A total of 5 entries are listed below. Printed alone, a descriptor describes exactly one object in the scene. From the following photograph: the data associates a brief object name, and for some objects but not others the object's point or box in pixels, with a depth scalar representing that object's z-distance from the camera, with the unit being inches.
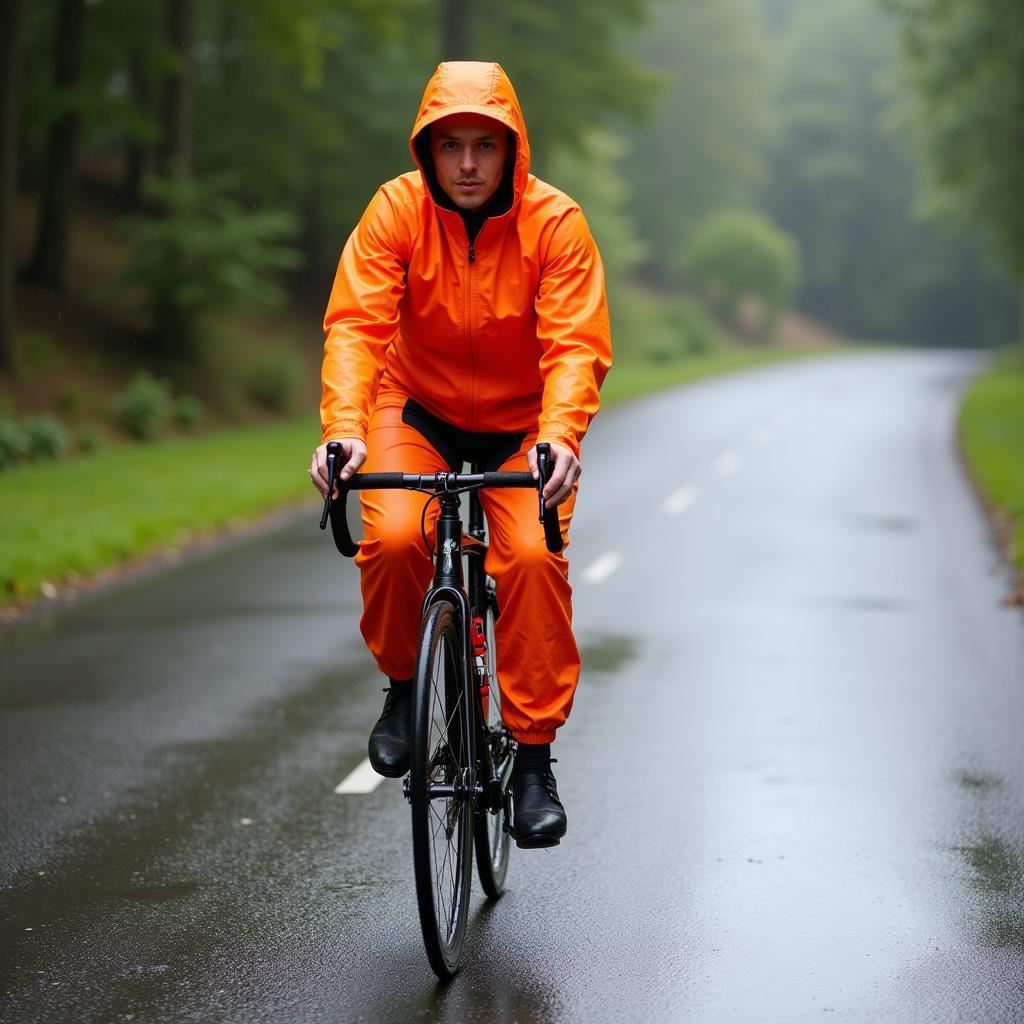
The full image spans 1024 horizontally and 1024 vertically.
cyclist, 166.9
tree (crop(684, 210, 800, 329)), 2615.7
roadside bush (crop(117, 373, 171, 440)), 791.1
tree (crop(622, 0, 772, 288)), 2837.1
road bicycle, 149.5
